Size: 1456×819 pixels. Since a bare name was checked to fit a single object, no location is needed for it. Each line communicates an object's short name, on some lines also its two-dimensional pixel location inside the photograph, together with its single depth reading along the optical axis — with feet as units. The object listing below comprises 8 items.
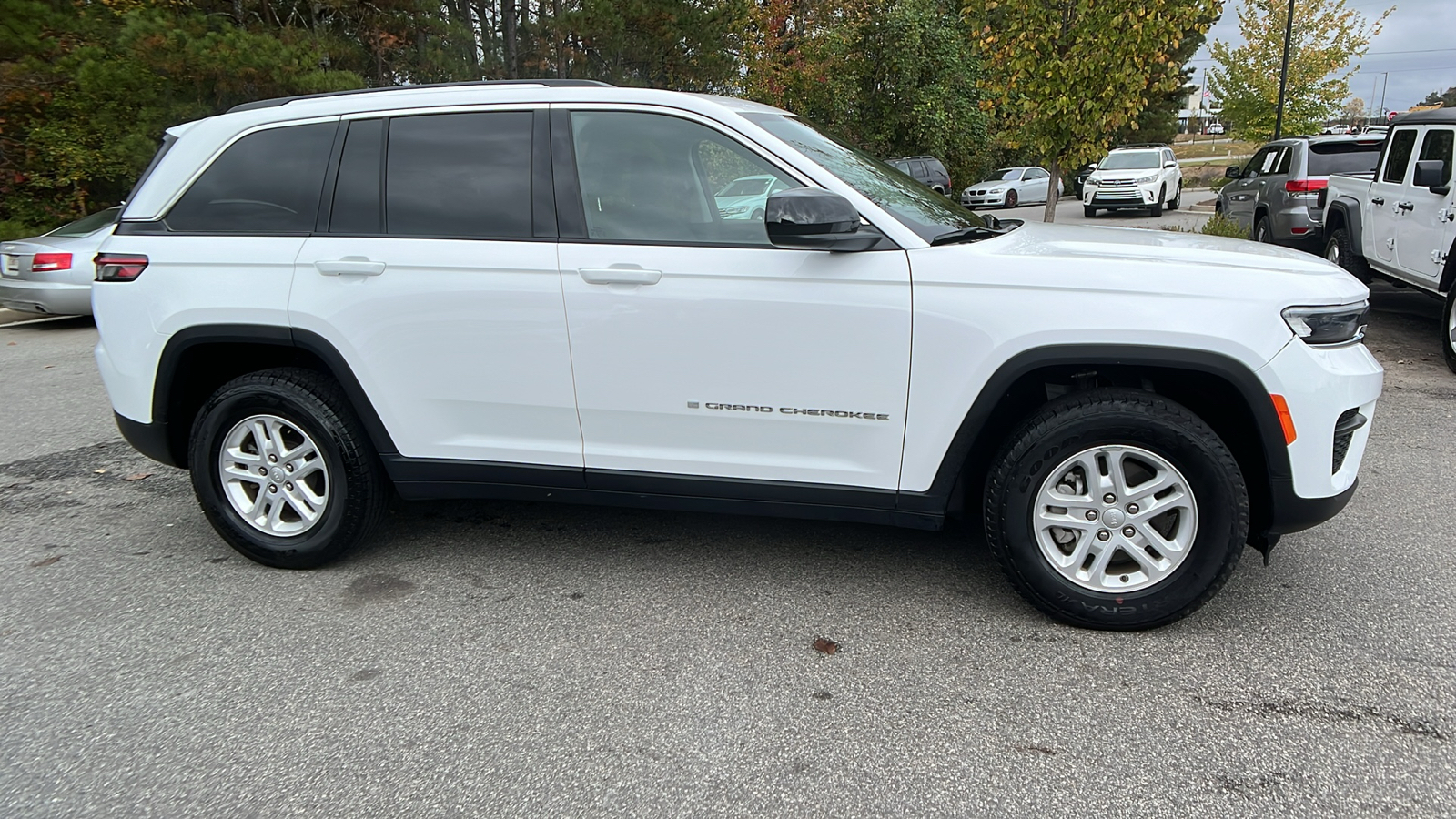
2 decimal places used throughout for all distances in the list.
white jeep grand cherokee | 10.14
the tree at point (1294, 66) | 85.25
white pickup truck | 23.52
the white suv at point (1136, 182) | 74.02
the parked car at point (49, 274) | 33.01
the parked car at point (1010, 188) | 95.91
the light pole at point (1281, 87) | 78.18
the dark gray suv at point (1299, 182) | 35.60
